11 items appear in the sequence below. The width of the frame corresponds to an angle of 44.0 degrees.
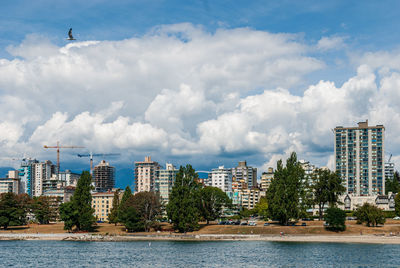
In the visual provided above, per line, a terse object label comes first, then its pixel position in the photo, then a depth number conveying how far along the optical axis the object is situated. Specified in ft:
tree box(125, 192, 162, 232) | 516.32
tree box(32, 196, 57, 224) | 635.66
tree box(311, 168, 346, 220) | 538.06
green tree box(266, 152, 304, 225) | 484.33
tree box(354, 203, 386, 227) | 490.08
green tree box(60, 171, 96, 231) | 522.06
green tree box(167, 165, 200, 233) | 482.69
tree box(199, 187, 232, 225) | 547.08
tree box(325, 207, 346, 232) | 461.78
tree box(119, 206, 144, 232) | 506.89
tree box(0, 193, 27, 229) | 558.97
